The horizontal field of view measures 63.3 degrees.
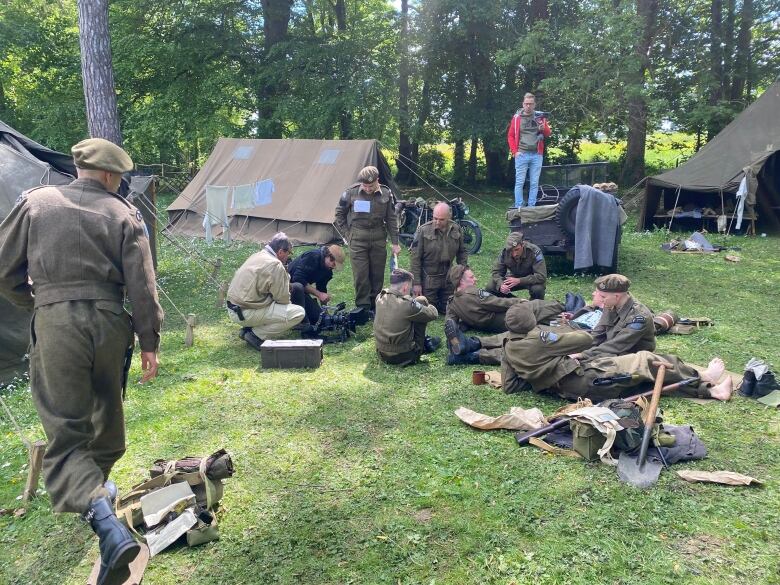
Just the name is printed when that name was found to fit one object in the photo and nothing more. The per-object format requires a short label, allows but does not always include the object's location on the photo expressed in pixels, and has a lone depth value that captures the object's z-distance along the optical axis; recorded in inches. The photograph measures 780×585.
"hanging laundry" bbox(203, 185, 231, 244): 486.0
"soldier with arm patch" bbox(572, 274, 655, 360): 196.7
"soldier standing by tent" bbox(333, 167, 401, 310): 281.3
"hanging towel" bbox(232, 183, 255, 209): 484.7
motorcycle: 407.8
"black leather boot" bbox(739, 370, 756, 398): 184.2
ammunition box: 225.5
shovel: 141.8
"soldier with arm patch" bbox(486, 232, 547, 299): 276.1
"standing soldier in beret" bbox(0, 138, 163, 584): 111.0
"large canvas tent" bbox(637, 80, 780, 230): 432.5
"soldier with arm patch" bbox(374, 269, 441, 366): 223.0
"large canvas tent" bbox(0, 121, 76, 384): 215.9
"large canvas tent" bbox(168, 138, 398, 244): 459.5
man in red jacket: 393.6
